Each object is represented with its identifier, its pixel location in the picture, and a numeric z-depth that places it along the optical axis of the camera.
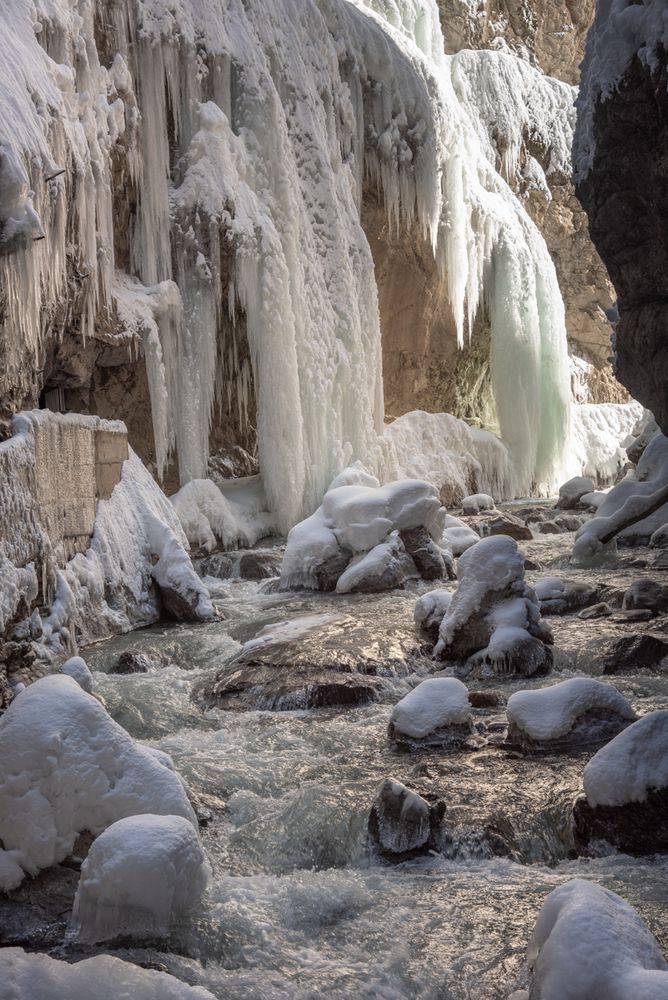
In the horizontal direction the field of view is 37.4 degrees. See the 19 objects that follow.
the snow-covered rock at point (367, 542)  10.52
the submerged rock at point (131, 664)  7.30
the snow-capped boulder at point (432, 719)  5.55
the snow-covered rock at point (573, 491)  17.98
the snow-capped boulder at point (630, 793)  4.11
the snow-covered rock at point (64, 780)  3.84
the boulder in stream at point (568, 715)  5.34
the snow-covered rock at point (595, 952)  2.59
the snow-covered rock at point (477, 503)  16.73
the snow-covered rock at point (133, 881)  3.40
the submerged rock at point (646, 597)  8.84
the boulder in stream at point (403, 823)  4.22
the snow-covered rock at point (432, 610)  8.03
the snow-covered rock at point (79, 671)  5.29
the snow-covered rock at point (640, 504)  12.38
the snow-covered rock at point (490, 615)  7.16
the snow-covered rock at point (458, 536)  12.50
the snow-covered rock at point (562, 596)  9.10
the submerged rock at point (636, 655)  6.93
